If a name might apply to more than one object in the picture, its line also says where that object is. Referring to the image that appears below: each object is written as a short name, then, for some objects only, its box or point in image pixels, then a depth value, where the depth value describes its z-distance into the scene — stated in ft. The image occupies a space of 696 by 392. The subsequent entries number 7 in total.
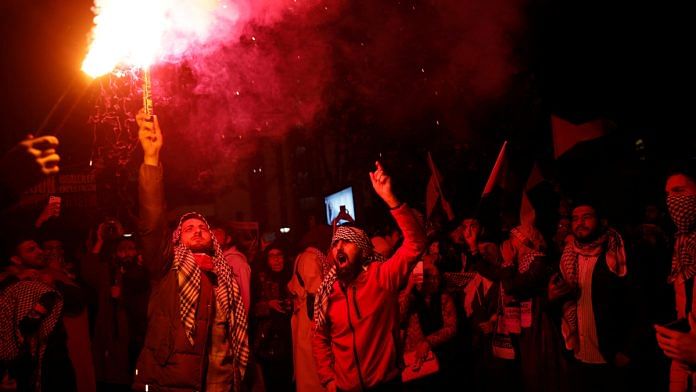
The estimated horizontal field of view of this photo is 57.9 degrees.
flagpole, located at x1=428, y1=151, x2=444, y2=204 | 29.54
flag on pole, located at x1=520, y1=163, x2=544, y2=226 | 24.11
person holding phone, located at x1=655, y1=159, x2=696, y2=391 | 12.73
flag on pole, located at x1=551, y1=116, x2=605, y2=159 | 24.53
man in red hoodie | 16.21
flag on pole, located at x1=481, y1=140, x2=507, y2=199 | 23.00
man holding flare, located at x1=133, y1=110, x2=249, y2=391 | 16.06
